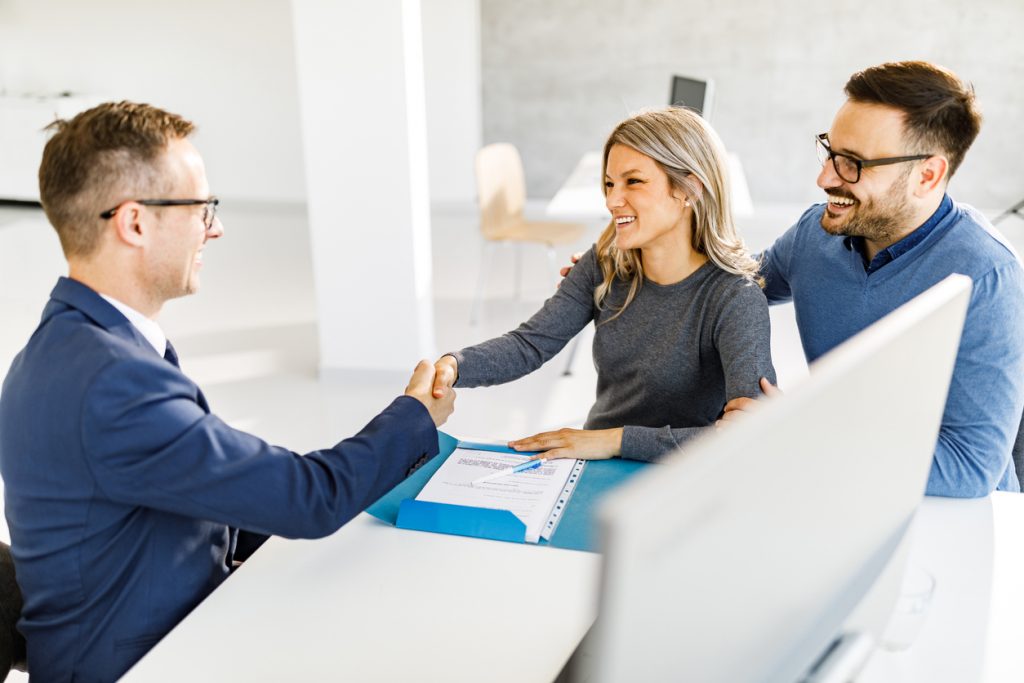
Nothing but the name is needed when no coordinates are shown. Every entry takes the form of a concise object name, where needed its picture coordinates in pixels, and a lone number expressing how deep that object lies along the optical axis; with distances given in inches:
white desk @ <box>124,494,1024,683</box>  46.6
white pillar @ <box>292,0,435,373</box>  140.6
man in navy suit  47.0
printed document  59.0
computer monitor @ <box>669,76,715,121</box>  172.4
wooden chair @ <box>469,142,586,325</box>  174.4
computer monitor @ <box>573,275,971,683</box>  20.7
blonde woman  73.1
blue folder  57.1
